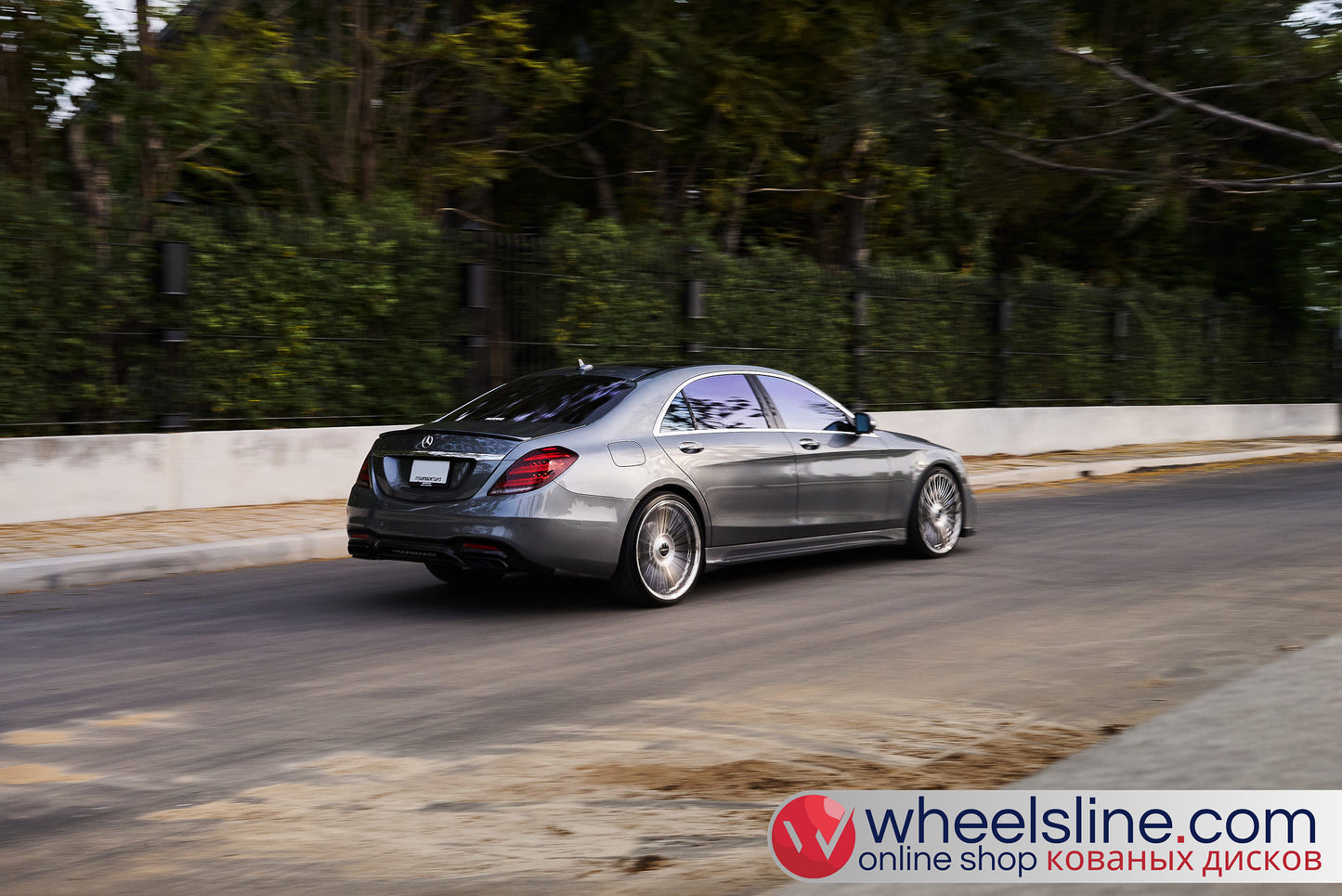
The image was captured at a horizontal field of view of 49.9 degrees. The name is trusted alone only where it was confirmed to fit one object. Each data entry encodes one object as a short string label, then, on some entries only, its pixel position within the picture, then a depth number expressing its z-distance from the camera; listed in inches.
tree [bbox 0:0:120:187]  544.1
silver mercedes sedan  321.1
